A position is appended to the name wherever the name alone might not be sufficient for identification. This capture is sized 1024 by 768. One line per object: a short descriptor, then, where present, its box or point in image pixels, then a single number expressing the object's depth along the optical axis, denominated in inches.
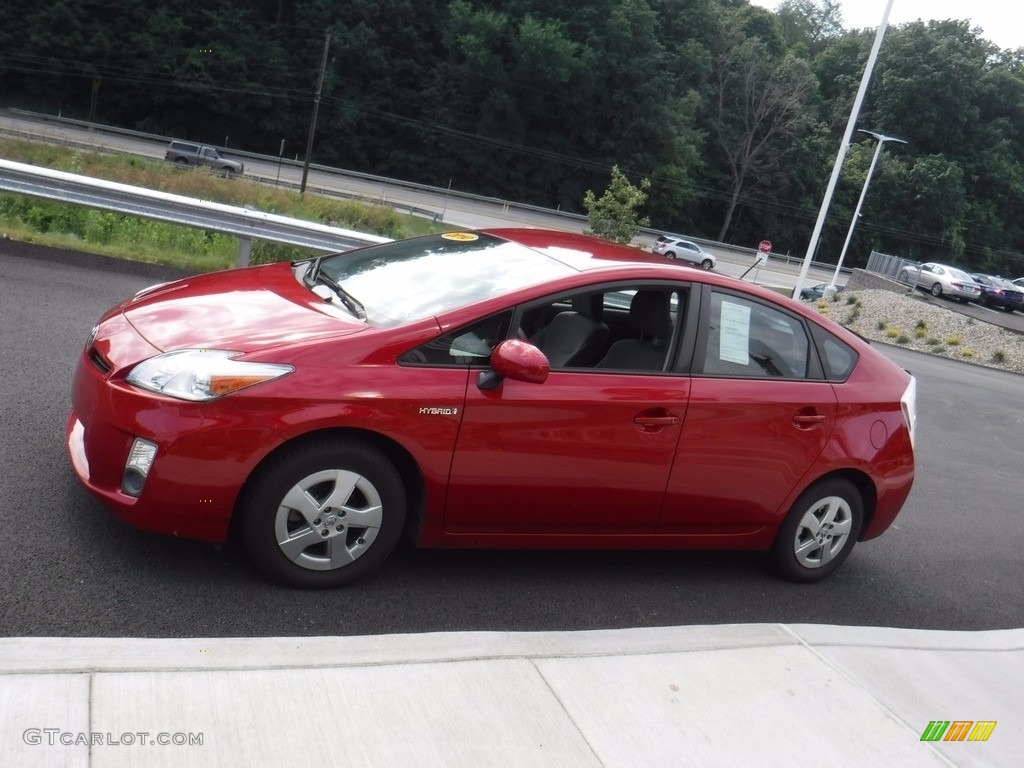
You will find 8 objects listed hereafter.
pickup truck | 2031.3
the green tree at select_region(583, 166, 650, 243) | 1429.6
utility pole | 1983.3
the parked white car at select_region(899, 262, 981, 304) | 1715.1
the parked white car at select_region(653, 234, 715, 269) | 2198.6
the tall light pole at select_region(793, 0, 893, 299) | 1025.5
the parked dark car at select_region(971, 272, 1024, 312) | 1801.2
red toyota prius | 158.7
